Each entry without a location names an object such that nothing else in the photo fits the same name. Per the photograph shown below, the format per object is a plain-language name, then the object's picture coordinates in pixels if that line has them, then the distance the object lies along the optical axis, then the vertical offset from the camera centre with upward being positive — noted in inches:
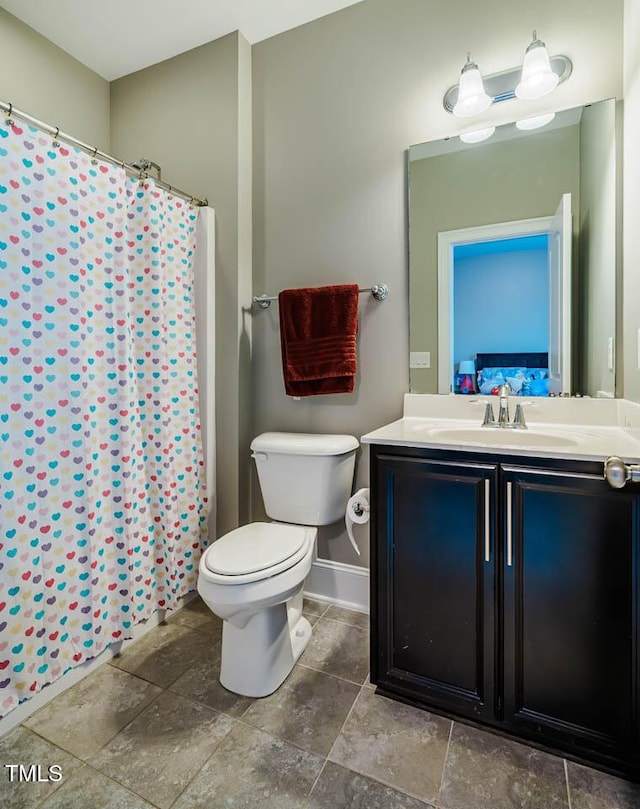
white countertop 45.0 -5.0
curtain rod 48.1 +34.1
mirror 57.4 +21.2
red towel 69.8 +9.9
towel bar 70.2 +17.7
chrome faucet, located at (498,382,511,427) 60.9 -2.2
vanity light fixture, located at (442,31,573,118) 56.7 +44.9
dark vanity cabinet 42.0 -22.5
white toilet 51.5 -21.3
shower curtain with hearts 49.5 -1.5
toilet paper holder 63.5 -18.4
